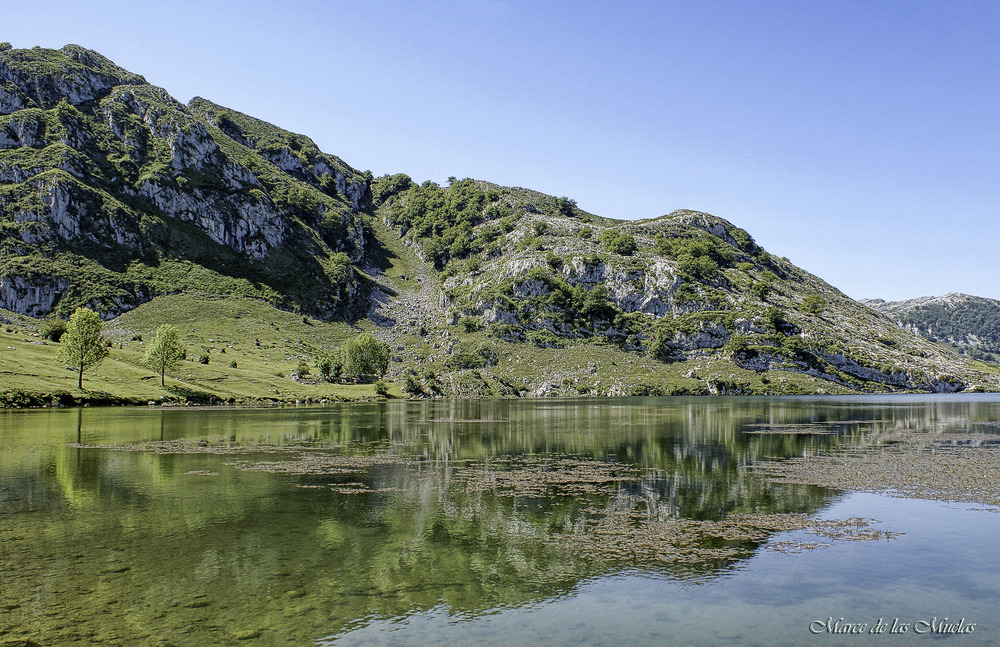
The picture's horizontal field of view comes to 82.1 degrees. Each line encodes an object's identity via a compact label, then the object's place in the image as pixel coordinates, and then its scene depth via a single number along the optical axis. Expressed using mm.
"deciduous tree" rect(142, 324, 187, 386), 119812
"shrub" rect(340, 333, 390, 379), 178875
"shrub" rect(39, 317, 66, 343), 132250
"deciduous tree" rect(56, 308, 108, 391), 103062
